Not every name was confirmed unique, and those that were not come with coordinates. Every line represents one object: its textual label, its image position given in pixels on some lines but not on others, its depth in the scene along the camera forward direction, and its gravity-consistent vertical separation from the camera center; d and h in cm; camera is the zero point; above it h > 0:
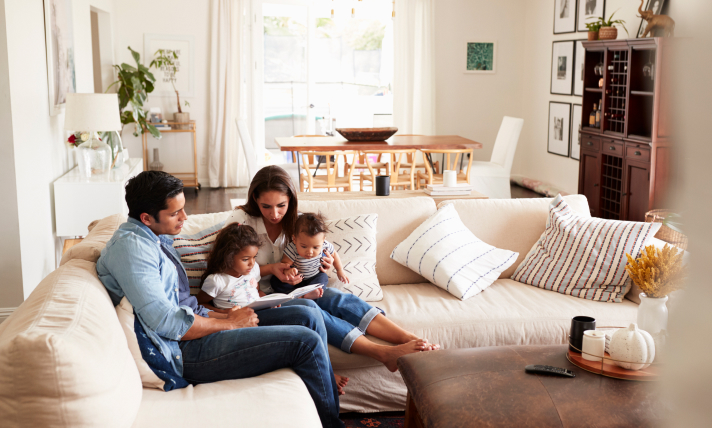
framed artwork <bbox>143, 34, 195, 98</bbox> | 743 +70
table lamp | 400 -1
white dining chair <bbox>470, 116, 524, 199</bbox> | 644 -53
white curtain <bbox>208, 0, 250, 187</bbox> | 754 +43
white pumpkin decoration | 198 -73
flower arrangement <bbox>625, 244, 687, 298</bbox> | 211 -52
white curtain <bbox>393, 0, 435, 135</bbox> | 813 +71
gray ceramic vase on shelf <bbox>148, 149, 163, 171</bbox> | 748 -51
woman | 240 -69
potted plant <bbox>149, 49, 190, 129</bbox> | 741 +66
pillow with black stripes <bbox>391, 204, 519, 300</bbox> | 284 -63
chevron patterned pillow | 280 -61
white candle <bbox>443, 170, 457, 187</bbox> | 378 -35
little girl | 239 -57
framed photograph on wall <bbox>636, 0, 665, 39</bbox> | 522 +96
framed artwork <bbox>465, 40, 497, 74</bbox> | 832 +87
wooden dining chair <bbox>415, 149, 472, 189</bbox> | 580 -53
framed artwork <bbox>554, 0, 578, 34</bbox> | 710 +124
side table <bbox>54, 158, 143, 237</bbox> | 407 -52
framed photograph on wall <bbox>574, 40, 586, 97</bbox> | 690 +60
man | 190 -66
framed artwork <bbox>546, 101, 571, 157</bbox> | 726 -7
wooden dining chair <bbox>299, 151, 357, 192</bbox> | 561 -54
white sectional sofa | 137 -66
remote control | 198 -79
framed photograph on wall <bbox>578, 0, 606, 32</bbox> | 662 +120
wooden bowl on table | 609 -11
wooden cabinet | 511 -8
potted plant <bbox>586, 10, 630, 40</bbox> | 570 +84
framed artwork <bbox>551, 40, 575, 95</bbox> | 712 +64
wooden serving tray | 196 -79
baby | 263 -56
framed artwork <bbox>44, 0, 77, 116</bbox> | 411 +50
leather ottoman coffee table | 175 -81
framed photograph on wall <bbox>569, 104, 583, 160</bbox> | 699 -11
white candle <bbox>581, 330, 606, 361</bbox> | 206 -74
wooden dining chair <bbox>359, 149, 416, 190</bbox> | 586 -55
